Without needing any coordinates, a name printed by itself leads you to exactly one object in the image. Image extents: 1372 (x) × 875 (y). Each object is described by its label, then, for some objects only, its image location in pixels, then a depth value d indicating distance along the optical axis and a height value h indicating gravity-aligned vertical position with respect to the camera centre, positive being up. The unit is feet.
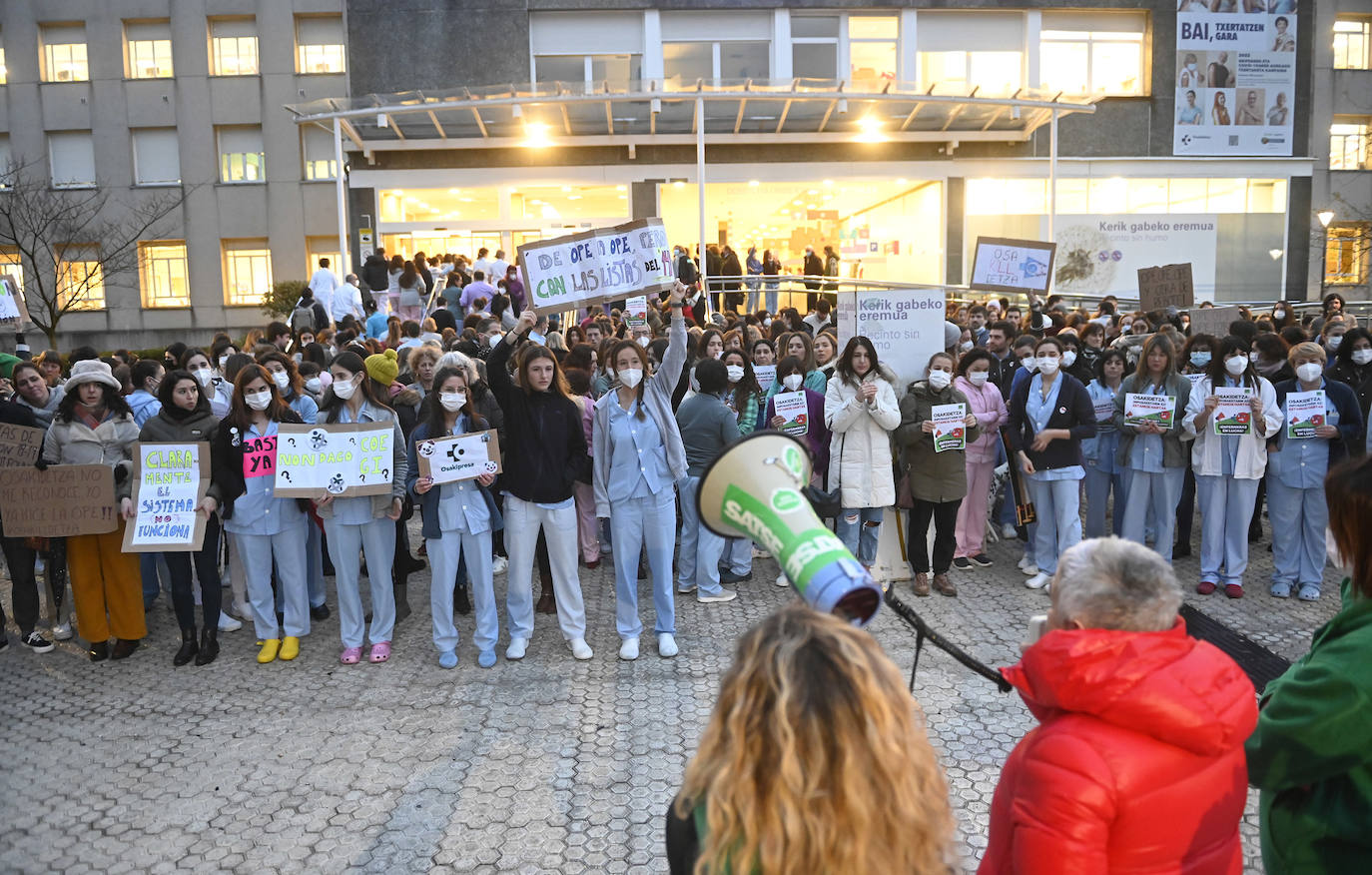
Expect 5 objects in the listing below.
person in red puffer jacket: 6.85 -3.11
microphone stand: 8.43 -2.84
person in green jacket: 7.55 -3.37
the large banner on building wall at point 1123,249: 81.46 +5.67
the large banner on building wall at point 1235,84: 84.12 +19.96
